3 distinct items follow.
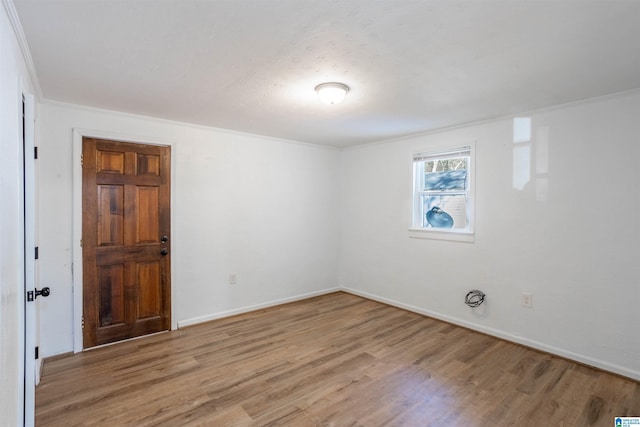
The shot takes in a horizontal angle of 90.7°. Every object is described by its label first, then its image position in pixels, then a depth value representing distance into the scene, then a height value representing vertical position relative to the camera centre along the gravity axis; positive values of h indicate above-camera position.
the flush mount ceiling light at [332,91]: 2.44 +0.94
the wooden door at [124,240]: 3.14 -0.31
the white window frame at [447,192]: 3.68 +0.17
